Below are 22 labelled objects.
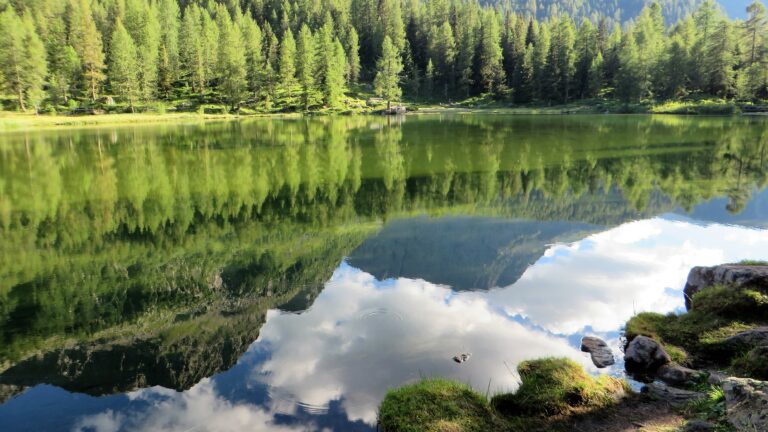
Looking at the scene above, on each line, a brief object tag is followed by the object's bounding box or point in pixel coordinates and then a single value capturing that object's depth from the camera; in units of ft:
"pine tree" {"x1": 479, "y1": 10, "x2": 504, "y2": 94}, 448.24
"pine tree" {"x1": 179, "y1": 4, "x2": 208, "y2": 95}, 366.63
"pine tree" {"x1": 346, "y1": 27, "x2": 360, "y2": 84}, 453.99
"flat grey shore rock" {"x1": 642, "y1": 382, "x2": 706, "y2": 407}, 25.45
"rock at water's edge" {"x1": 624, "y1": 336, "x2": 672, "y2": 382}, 29.73
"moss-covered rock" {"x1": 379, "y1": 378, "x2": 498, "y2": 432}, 23.32
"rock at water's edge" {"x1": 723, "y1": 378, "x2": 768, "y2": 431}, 18.61
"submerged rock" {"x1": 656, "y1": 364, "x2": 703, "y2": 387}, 27.75
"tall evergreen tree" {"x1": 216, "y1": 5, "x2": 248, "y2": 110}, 357.00
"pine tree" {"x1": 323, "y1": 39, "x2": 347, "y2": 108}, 378.53
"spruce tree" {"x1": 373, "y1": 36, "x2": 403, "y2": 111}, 393.70
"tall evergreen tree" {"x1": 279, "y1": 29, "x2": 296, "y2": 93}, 384.27
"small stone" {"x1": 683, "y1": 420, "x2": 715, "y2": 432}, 20.75
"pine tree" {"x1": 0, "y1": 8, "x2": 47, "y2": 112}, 287.28
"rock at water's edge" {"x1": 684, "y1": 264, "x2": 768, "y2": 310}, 35.24
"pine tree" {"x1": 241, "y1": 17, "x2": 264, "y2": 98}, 377.71
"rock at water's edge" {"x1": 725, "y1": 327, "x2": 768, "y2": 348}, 29.17
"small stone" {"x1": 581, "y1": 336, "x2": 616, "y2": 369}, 31.76
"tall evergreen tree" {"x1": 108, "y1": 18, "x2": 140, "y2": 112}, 325.01
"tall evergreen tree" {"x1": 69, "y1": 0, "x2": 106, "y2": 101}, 337.72
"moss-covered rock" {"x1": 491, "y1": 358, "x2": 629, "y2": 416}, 24.99
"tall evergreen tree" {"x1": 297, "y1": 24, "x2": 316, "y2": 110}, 387.34
